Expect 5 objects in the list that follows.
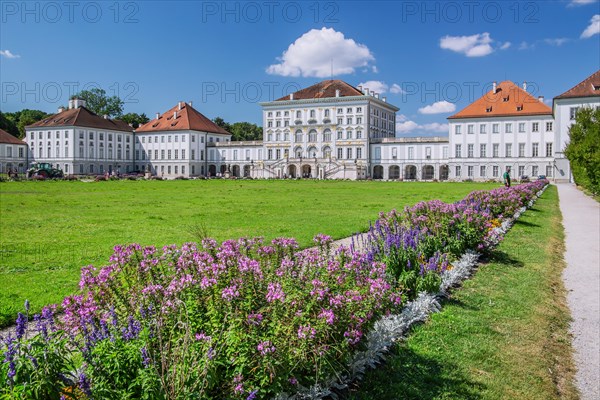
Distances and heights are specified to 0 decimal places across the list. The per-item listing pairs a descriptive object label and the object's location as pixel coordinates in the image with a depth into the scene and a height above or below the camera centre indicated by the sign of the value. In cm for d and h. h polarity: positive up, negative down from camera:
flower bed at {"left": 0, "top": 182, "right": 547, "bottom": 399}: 275 -103
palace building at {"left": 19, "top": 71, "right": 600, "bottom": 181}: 7538 +699
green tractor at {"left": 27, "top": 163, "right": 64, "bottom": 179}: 6418 +110
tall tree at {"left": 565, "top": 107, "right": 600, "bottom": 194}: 2680 +212
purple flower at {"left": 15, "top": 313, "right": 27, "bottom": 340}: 265 -80
